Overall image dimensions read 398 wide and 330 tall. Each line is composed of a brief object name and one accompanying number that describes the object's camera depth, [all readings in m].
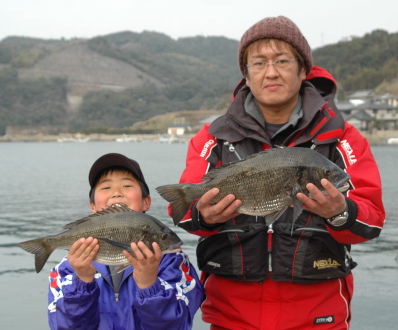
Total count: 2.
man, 2.90
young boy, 2.97
